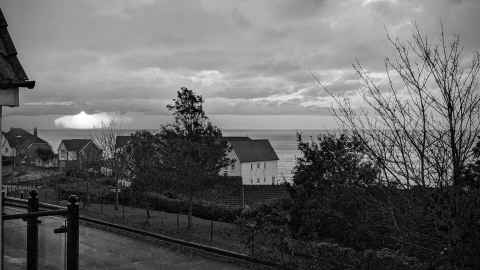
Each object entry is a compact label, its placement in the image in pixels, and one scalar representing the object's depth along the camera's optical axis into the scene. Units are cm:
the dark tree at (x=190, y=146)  2262
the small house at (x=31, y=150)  6825
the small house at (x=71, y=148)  7712
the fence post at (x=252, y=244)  1415
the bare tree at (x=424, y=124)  699
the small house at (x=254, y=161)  6297
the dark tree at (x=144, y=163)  2339
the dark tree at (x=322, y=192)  1409
